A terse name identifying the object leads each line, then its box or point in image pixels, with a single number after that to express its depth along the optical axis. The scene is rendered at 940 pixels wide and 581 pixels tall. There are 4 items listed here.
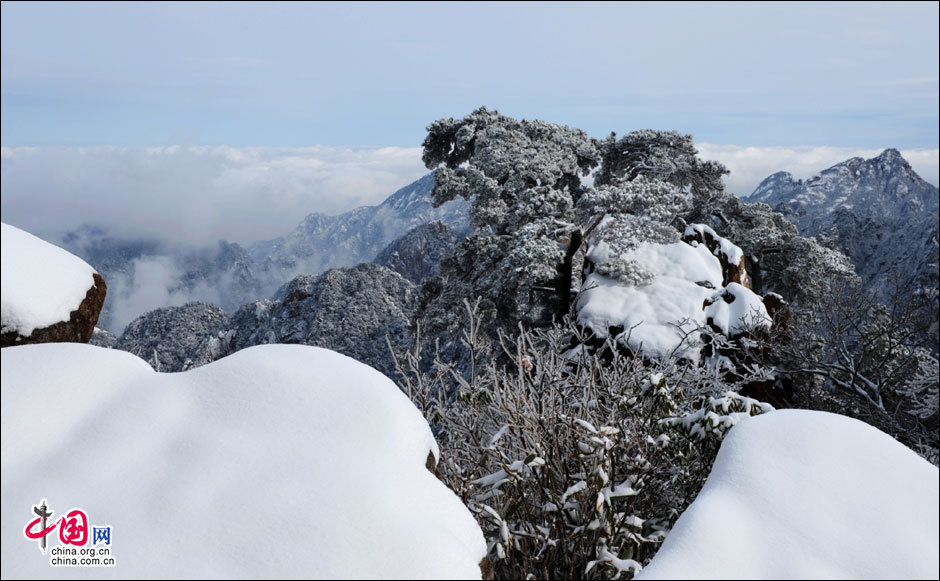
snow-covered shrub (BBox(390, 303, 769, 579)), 3.69
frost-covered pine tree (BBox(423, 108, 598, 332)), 11.96
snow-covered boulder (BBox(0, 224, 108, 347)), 3.32
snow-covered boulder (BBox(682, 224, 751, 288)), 12.65
